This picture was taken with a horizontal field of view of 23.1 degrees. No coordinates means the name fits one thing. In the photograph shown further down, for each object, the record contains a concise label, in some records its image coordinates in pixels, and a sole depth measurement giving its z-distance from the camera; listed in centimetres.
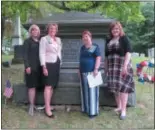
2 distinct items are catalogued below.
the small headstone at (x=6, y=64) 1432
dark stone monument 724
